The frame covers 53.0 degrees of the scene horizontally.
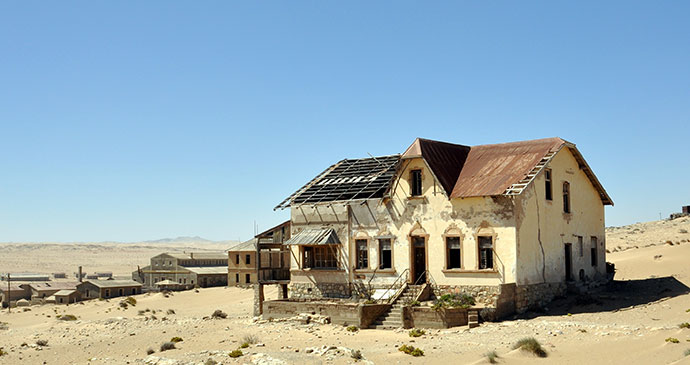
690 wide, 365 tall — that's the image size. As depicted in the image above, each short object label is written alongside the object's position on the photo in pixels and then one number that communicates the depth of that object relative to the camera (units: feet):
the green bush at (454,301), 92.79
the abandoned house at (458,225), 97.30
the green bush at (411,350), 72.95
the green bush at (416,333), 86.63
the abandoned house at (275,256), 126.00
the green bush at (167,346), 91.78
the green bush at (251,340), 90.19
